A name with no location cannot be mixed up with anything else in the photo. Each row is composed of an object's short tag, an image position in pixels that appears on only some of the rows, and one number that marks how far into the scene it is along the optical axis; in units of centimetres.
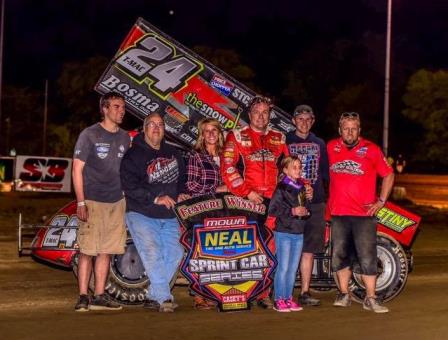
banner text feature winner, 805
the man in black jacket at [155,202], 793
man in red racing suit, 809
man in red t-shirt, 828
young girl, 812
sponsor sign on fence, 1797
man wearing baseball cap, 845
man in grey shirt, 791
